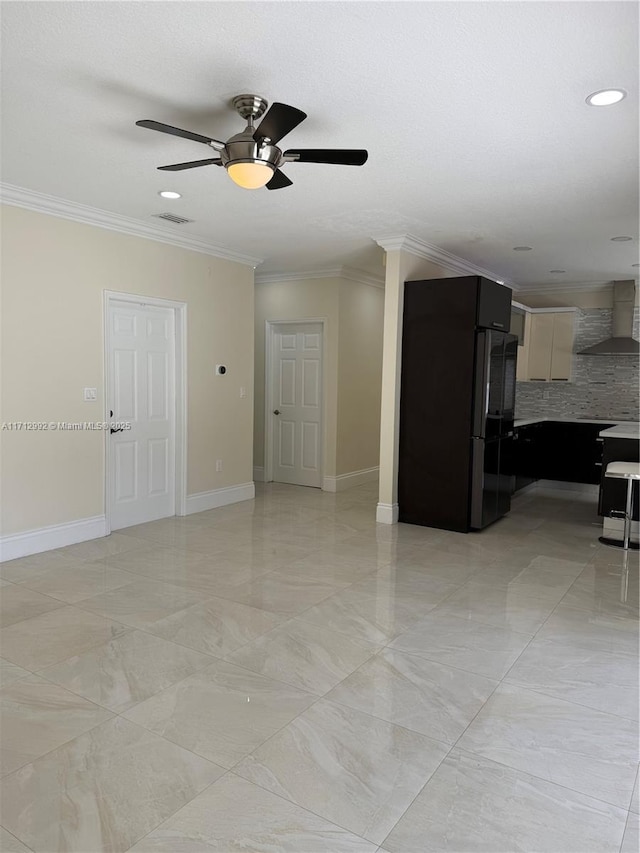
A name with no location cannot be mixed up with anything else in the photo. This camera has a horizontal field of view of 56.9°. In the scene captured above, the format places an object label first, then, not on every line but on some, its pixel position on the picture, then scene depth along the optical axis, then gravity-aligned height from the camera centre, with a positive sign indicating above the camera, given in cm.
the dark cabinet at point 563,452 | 744 -93
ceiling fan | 264 +105
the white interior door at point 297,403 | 745 -35
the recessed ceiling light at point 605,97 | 256 +125
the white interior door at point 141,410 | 530 -34
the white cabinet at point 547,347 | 786 +44
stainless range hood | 744 +75
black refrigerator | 528 -22
